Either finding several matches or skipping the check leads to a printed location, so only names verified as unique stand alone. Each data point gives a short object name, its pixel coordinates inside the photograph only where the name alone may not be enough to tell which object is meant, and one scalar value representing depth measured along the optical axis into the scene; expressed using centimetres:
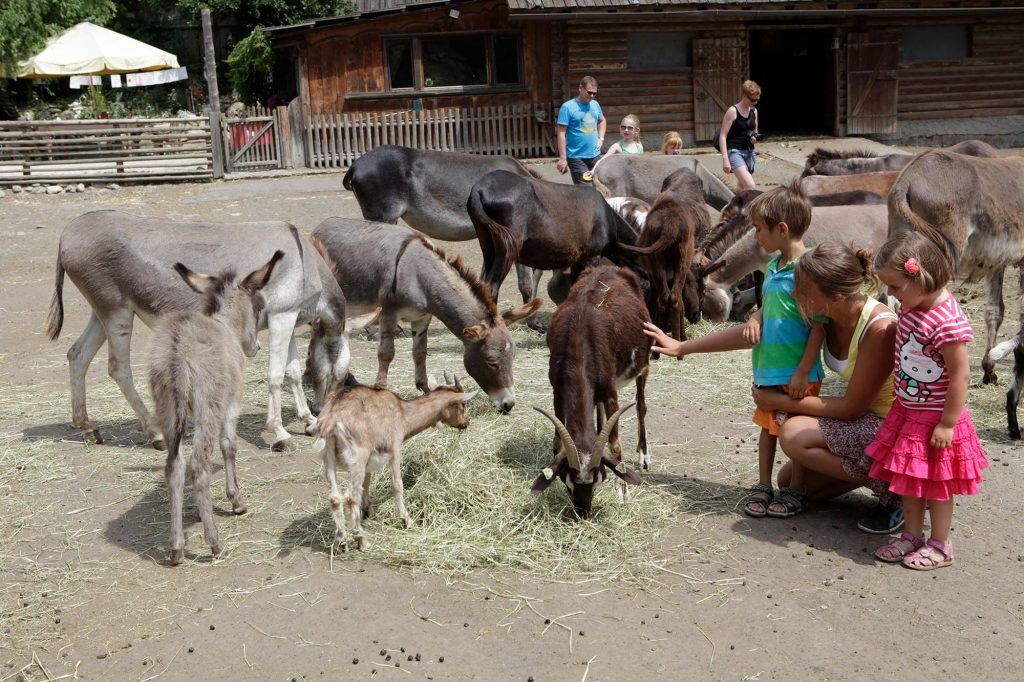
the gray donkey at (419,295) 668
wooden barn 2038
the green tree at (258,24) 2341
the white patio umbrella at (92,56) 2405
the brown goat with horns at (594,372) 500
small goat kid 481
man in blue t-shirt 1221
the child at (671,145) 1335
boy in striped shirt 502
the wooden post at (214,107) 1894
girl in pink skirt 433
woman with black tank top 1252
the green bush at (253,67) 2322
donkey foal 496
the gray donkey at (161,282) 661
